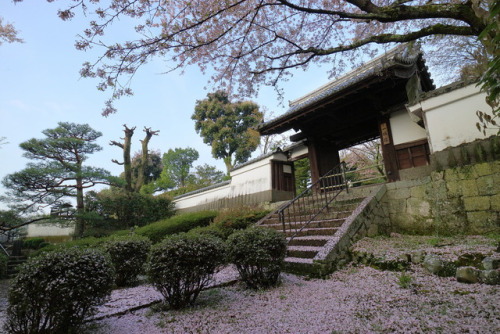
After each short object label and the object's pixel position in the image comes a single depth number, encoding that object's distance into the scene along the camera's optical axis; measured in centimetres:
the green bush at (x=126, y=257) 557
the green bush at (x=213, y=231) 766
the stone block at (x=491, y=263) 333
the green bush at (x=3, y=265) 908
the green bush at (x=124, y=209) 1495
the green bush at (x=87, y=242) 1027
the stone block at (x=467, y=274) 336
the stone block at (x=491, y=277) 316
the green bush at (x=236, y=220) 870
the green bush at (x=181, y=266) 354
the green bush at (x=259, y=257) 424
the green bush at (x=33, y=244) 1538
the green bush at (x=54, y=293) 259
